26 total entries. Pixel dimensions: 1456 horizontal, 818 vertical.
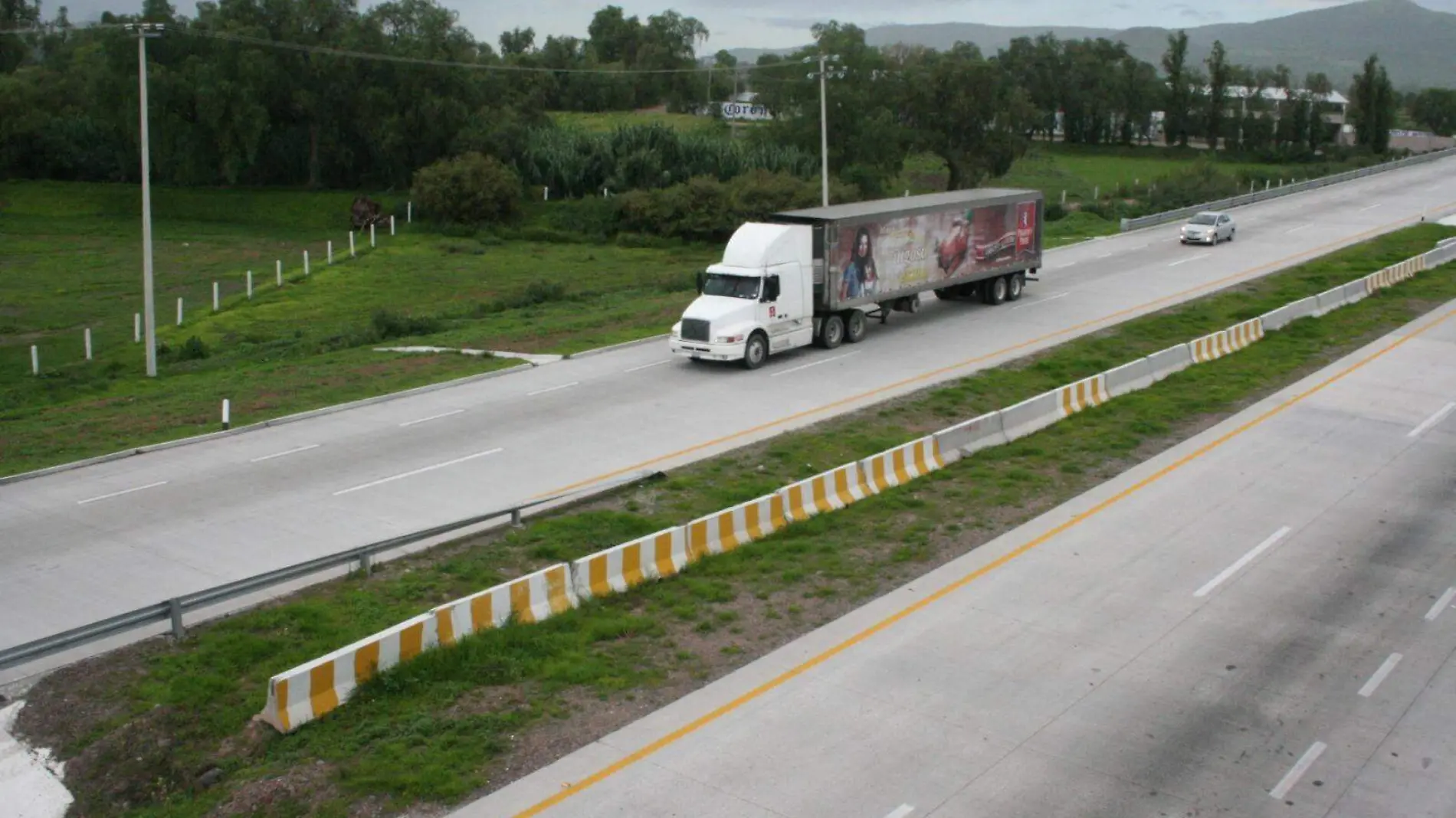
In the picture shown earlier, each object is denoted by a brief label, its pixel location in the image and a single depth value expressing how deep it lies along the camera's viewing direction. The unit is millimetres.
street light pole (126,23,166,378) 35219
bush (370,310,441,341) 40094
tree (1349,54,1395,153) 123188
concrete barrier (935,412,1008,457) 24422
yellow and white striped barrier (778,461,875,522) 20812
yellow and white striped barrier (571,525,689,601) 17312
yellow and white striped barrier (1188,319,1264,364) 33125
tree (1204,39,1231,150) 137000
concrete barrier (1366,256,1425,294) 43500
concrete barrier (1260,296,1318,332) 36656
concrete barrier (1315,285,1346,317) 39406
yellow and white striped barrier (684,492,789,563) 18969
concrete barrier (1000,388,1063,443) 26047
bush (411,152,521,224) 71188
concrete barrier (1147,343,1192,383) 31234
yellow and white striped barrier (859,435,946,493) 22547
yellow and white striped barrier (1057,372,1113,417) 27844
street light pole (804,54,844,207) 47094
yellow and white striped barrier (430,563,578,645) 15469
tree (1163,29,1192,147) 136250
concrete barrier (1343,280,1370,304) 41438
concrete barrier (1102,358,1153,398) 29578
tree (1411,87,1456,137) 175500
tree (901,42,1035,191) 85562
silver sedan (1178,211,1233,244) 54406
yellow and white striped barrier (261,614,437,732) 13602
